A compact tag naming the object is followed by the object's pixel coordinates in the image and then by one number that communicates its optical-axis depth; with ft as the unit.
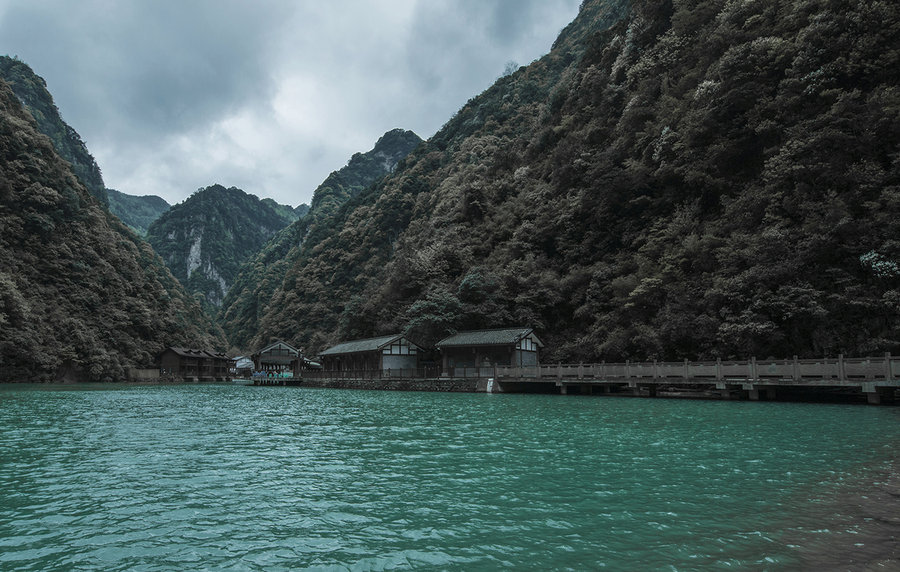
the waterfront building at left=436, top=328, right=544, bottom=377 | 133.69
